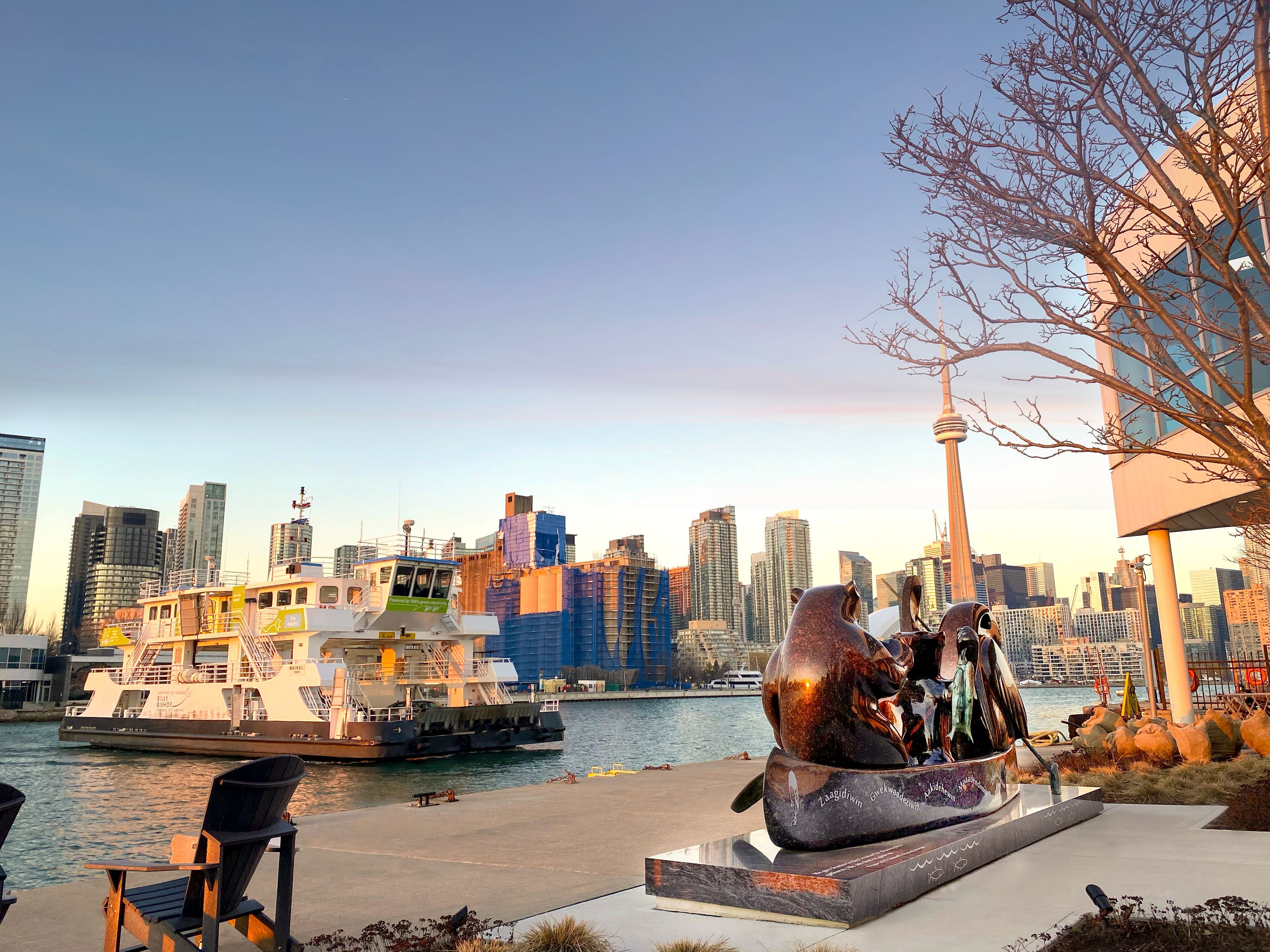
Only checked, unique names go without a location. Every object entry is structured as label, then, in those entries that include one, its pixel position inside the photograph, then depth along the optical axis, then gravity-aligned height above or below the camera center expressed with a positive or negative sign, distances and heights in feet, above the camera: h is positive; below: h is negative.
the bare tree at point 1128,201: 17.65 +9.83
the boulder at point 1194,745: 39.22 -4.41
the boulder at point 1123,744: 41.47 -4.61
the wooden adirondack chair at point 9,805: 11.47 -1.80
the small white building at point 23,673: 263.08 -3.22
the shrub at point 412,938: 14.85 -4.74
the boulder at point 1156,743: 40.16 -4.44
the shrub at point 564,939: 14.62 -4.61
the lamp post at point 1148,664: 67.46 -1.61
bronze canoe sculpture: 19.33 -2.21
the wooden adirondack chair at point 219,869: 12.89 -3.05
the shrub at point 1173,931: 13.78 -4.48
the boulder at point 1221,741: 42.45 -4.58
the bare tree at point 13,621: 364.38 +16.58
